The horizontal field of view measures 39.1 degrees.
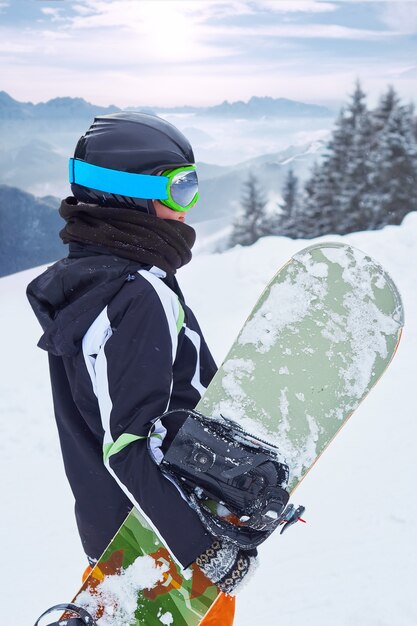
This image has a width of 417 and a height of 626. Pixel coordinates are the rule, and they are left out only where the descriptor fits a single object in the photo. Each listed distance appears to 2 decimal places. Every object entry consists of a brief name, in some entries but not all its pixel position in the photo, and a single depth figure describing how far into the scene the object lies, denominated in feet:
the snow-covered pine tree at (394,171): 91.15
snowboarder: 4.38
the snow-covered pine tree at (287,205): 118.93
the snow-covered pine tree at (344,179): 98.17
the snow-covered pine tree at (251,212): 127.65
